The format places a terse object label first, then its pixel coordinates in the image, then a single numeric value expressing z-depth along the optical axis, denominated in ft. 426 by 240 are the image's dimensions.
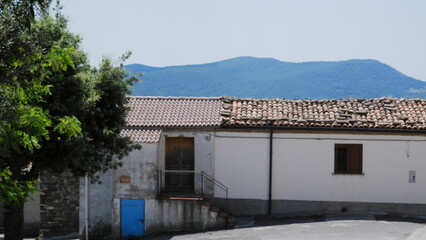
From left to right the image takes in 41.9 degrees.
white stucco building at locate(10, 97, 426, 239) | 66.39
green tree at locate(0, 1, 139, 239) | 34.06
